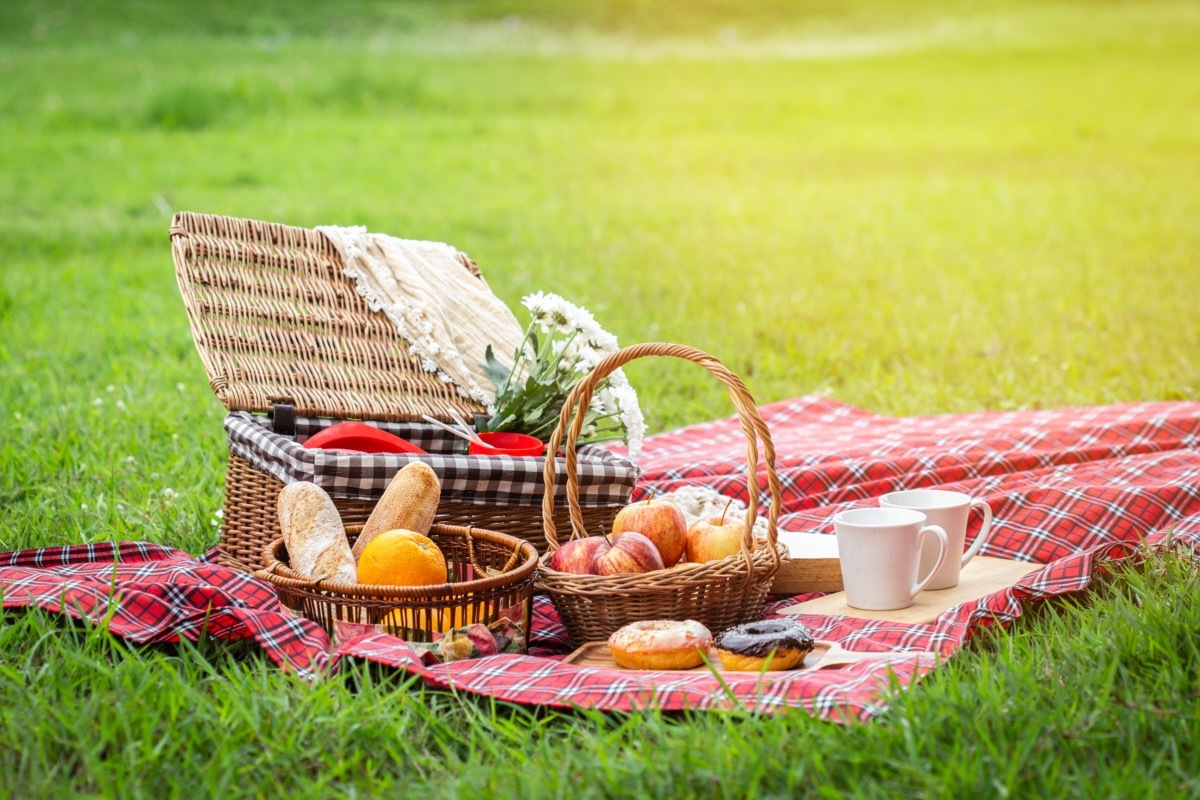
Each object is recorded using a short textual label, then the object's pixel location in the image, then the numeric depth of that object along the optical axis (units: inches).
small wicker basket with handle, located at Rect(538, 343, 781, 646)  96.0
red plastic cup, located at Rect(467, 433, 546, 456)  120.5
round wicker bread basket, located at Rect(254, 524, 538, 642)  93.6
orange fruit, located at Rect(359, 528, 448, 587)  95.5
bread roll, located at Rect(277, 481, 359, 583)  98.6
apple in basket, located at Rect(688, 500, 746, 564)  101.3
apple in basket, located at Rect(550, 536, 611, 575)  98.9
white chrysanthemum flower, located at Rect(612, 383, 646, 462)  117.2
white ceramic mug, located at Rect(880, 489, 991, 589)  105.7
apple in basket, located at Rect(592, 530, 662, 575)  97.1
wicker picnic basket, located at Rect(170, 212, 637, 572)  111.9
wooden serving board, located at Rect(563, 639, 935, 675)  91.4
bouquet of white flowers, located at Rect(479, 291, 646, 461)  121.8
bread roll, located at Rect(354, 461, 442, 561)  102.3
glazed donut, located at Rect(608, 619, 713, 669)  92.8
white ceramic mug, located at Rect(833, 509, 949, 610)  101.2
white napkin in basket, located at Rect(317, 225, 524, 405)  141.3
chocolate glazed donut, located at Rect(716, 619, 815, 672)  91.4
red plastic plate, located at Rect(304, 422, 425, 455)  117.6
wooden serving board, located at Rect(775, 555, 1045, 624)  102.3
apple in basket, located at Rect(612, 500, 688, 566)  101.8
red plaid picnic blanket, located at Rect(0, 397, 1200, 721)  87.0
